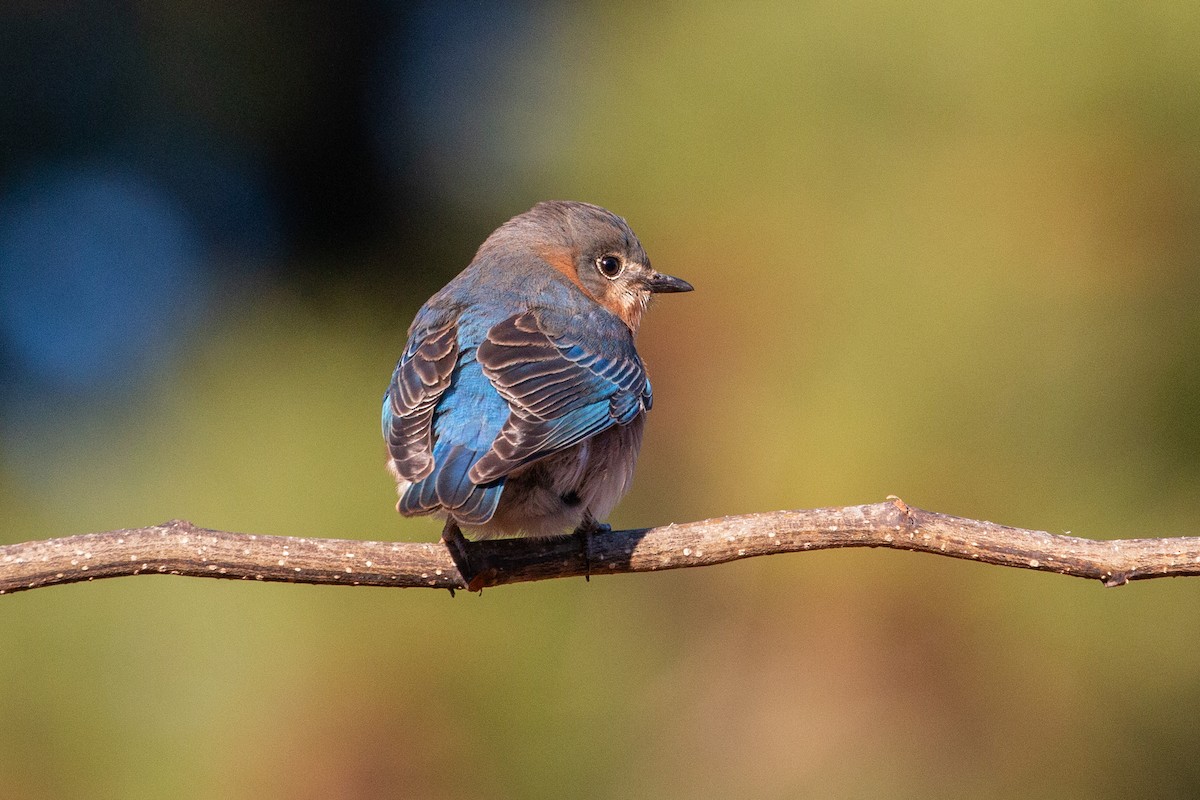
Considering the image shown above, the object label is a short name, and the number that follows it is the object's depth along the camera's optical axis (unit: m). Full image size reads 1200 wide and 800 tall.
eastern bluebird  7.56
